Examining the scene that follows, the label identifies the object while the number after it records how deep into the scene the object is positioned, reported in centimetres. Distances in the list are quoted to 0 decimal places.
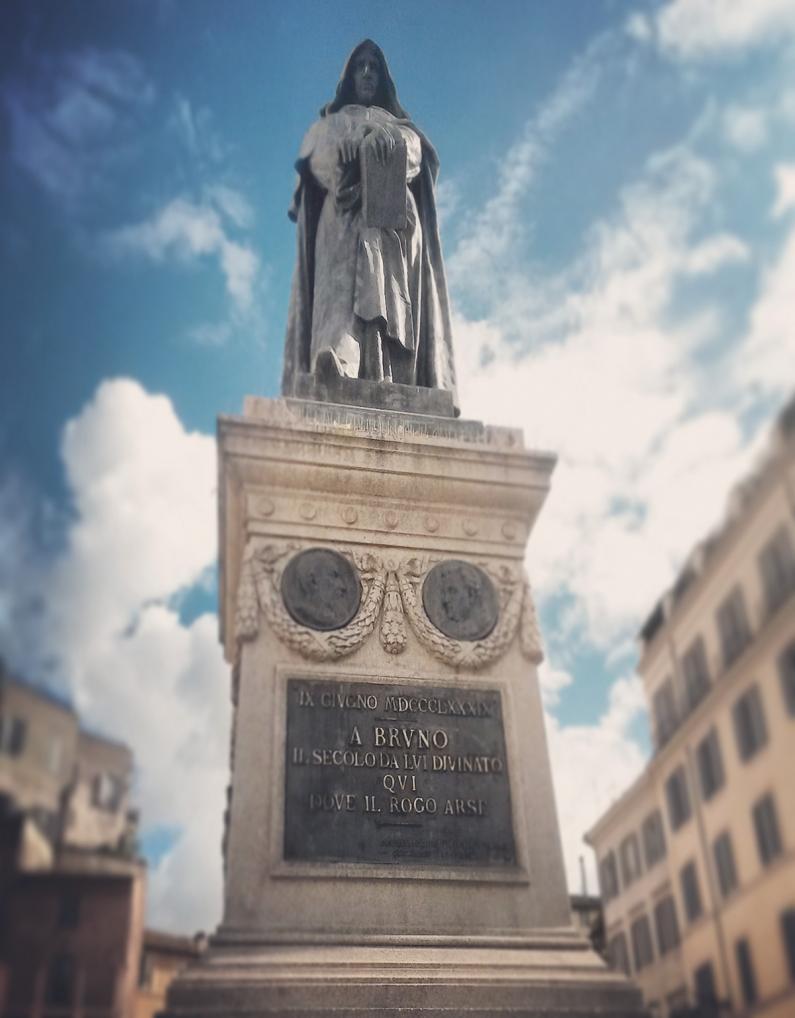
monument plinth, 519
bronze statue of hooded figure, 838
